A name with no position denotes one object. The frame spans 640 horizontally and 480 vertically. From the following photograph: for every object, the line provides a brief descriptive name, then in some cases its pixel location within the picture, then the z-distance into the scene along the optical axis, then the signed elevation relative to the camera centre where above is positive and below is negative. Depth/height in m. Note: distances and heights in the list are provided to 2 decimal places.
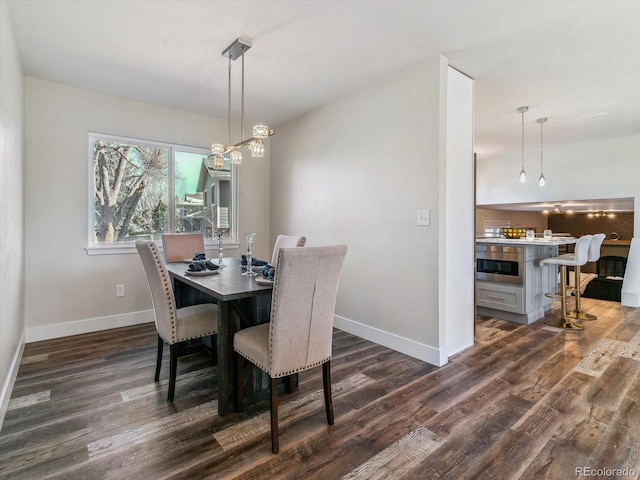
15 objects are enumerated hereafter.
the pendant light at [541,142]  4.21 +1.48
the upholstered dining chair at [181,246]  3.25 -0.13
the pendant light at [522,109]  3.80 +1.48
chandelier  2.47 +0.76
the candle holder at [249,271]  2.34 -0.27
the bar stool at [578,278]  4.02 -0.54
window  3.55 +0.50
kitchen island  3.81 -0.54
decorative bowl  4.39 +0.03
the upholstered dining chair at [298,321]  1.62 -0.47
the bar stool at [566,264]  3.67 -0.34
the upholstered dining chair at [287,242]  2.82 -0.07
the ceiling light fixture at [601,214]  7.09 +0.45
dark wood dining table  1.87 -0.53
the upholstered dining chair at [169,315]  2.03 -0.55
